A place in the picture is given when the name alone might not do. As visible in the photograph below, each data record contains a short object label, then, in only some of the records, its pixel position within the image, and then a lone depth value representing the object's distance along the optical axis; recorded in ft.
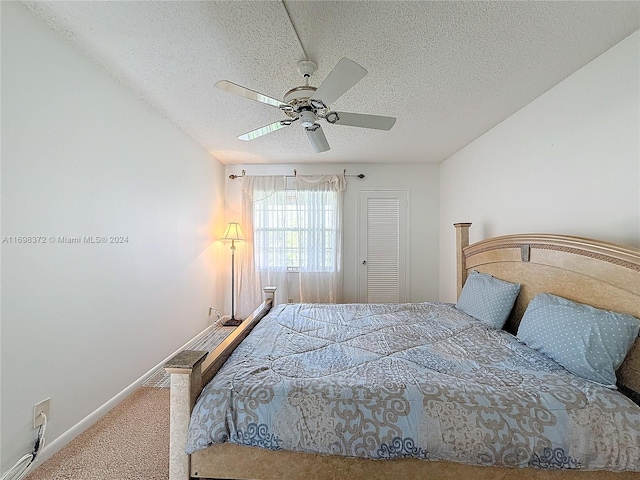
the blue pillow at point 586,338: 4.42
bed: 3.87
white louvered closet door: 14.12
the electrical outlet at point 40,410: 5.04
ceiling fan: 4.79
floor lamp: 13.30
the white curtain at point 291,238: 13.94
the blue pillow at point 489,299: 7.00
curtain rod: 13.99
